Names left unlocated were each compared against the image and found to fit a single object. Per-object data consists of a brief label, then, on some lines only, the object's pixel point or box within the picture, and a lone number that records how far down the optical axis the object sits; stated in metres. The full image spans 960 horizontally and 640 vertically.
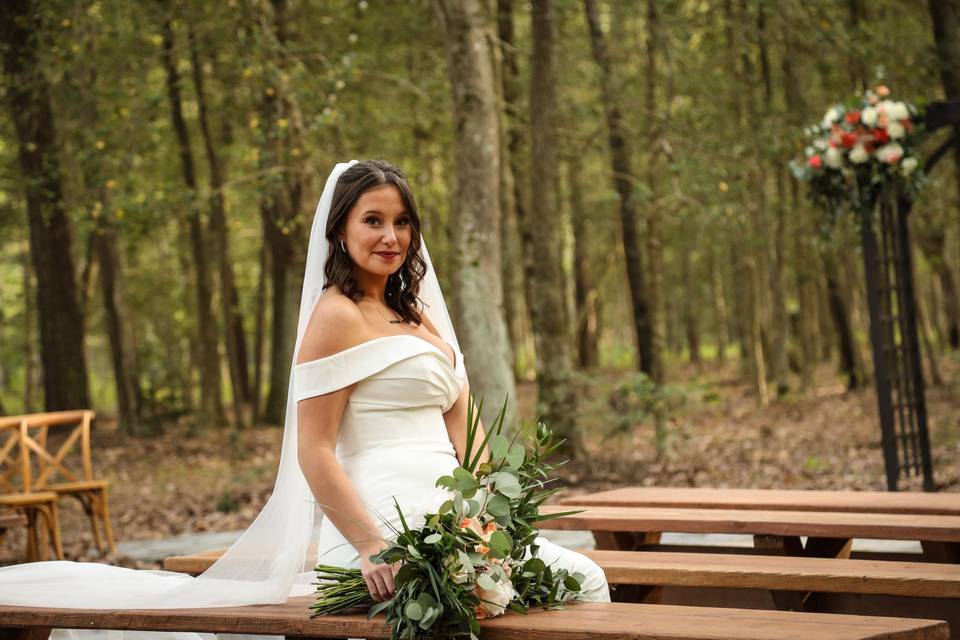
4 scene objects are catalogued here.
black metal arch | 8.93
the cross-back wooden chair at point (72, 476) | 9.02
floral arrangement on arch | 8.80
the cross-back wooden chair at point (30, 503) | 8.16
